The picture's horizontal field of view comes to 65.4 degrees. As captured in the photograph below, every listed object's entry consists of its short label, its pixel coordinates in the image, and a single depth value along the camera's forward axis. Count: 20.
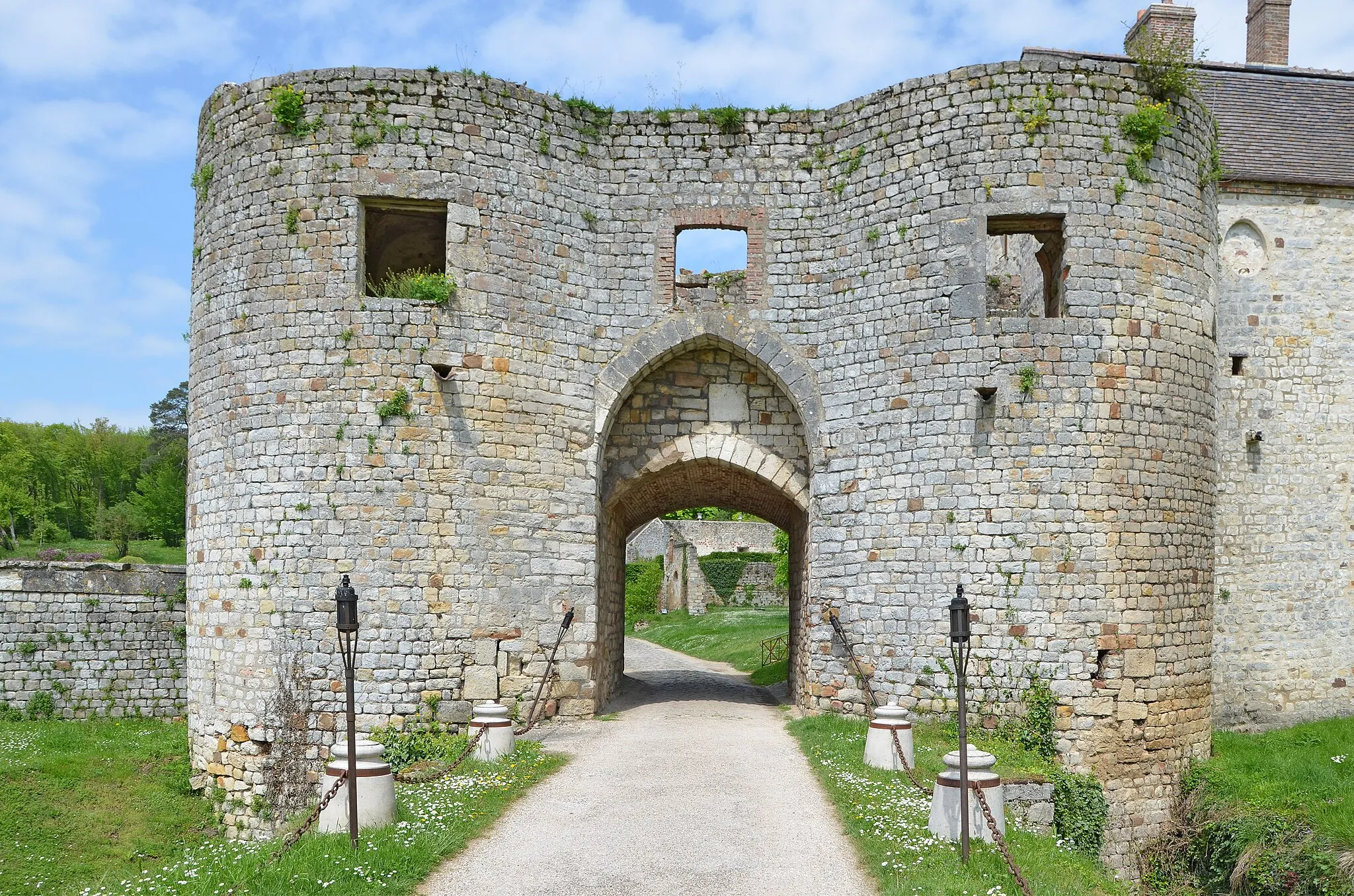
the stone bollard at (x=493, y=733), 10.24
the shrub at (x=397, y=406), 12.03
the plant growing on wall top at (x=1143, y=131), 12.09
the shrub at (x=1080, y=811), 10.34
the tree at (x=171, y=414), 60.41
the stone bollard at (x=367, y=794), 7.57
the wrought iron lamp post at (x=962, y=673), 7.02
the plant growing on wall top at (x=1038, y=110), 12.03
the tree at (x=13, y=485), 46.09
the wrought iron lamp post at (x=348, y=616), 7.45
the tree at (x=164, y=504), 44.72
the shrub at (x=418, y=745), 10.80
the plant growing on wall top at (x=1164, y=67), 12.16
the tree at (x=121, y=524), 45.56
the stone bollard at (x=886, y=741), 9.78
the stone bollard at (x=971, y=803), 7.50
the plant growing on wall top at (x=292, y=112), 12.30
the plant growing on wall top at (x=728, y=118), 13.27
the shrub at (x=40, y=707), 16.91
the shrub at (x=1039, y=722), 11.31
